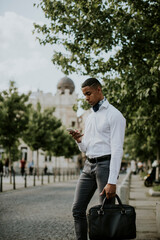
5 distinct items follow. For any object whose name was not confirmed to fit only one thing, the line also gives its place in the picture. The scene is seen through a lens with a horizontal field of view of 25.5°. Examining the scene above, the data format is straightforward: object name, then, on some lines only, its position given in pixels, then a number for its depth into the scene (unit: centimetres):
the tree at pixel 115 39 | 913
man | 344
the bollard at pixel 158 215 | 517
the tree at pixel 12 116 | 2150
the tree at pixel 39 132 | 2823
